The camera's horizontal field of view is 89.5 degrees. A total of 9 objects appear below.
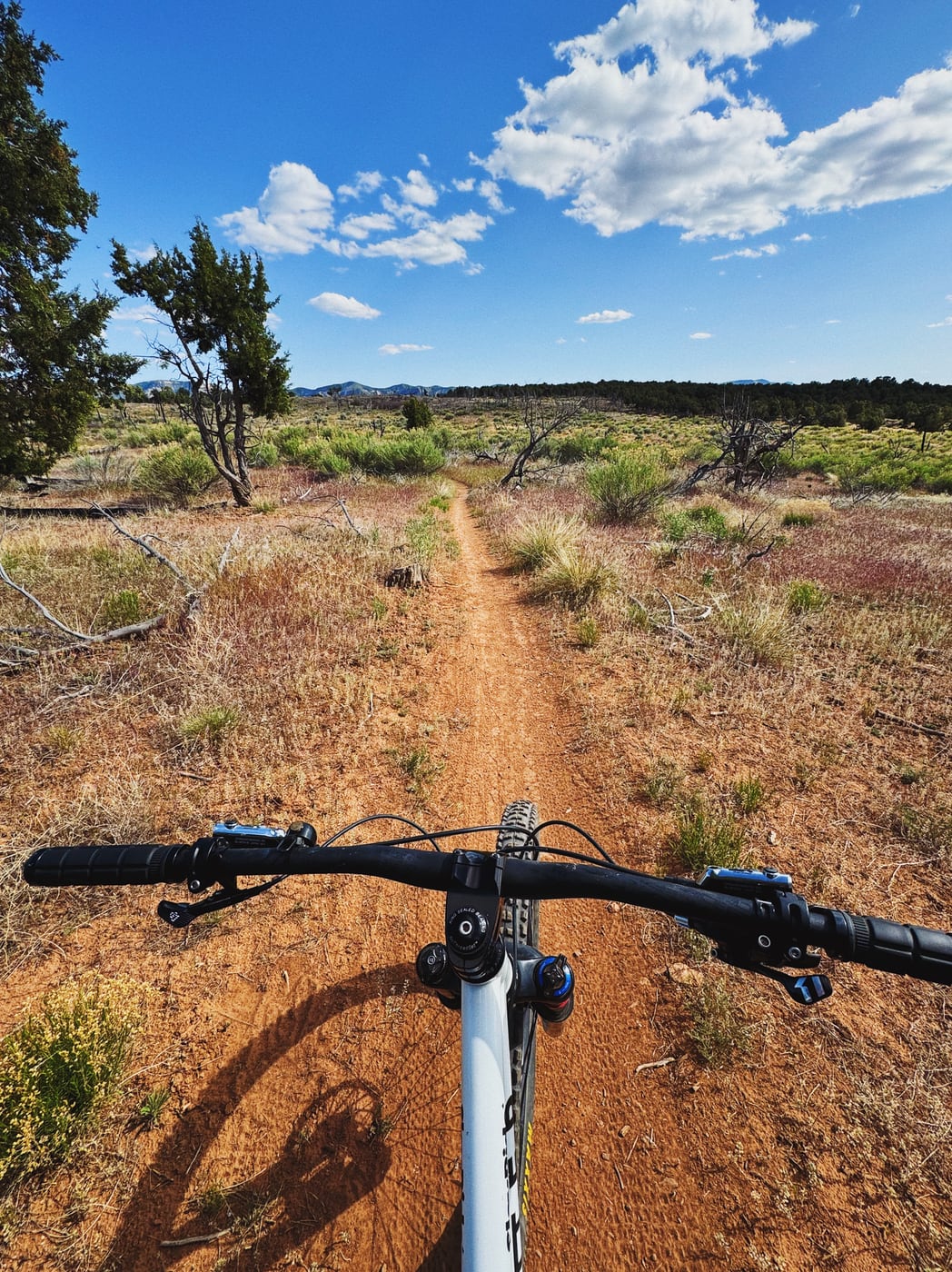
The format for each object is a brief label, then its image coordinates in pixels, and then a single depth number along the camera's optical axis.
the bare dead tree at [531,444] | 19.33
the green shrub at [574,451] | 24.48
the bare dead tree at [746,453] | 17.00
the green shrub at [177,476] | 17.05
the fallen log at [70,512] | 12.81
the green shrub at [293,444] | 25.34
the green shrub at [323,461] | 21.45
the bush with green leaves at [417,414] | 36.62
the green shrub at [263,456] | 23.45
